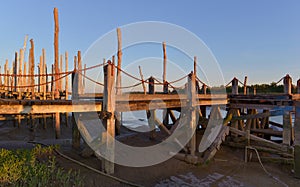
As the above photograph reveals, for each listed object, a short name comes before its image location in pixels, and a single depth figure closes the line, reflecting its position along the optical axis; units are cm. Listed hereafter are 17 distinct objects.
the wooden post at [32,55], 1693
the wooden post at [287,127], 881
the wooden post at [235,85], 1326
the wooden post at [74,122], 694
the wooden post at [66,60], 2233
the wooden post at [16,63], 1950
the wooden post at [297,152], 726
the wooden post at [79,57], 1788
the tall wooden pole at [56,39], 1276
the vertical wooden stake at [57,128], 1097
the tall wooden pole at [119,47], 1911
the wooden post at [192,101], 834
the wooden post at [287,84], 1082
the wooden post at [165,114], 1187
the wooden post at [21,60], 2003
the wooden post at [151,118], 994
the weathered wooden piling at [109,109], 608
